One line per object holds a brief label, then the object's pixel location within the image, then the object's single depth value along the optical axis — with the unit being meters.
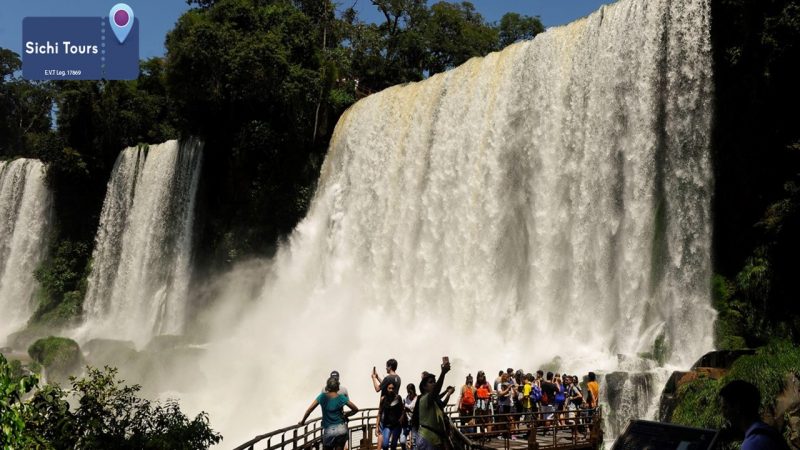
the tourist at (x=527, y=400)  14.75
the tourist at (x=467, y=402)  13.68
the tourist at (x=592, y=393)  14.70
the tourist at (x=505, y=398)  14.43
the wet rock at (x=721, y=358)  15.66
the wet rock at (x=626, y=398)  16.47
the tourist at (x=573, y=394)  14.64
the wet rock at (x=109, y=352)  31.01
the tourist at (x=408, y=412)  10.11
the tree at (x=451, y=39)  51.53
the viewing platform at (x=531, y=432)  12.87
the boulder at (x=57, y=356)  32.06
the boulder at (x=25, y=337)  41.81
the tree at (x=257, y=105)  34.53
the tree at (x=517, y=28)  57.41
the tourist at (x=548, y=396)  14.75
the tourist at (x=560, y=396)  14.69
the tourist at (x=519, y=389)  14.72
